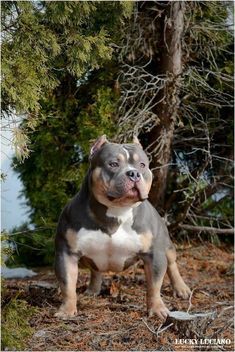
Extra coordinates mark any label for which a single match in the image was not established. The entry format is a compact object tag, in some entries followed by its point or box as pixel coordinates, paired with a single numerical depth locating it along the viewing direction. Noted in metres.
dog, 2.94
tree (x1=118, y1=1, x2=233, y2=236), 4.14
